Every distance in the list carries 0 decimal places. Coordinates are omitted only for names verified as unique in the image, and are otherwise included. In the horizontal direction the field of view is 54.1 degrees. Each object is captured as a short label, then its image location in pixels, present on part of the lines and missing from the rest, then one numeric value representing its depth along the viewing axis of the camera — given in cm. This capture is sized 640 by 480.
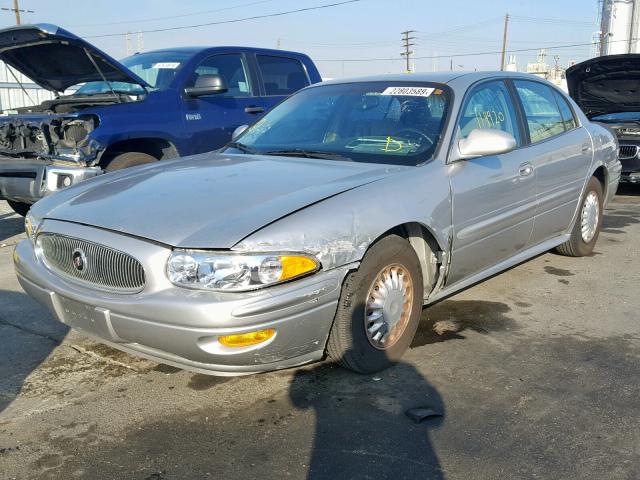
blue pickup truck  559
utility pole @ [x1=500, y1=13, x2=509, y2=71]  5908
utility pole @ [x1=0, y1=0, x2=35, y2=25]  4072
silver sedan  266
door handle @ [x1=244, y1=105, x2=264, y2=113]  702
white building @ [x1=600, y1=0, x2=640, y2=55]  3009
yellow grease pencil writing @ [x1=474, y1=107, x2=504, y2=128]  409
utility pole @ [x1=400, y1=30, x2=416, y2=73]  5990
